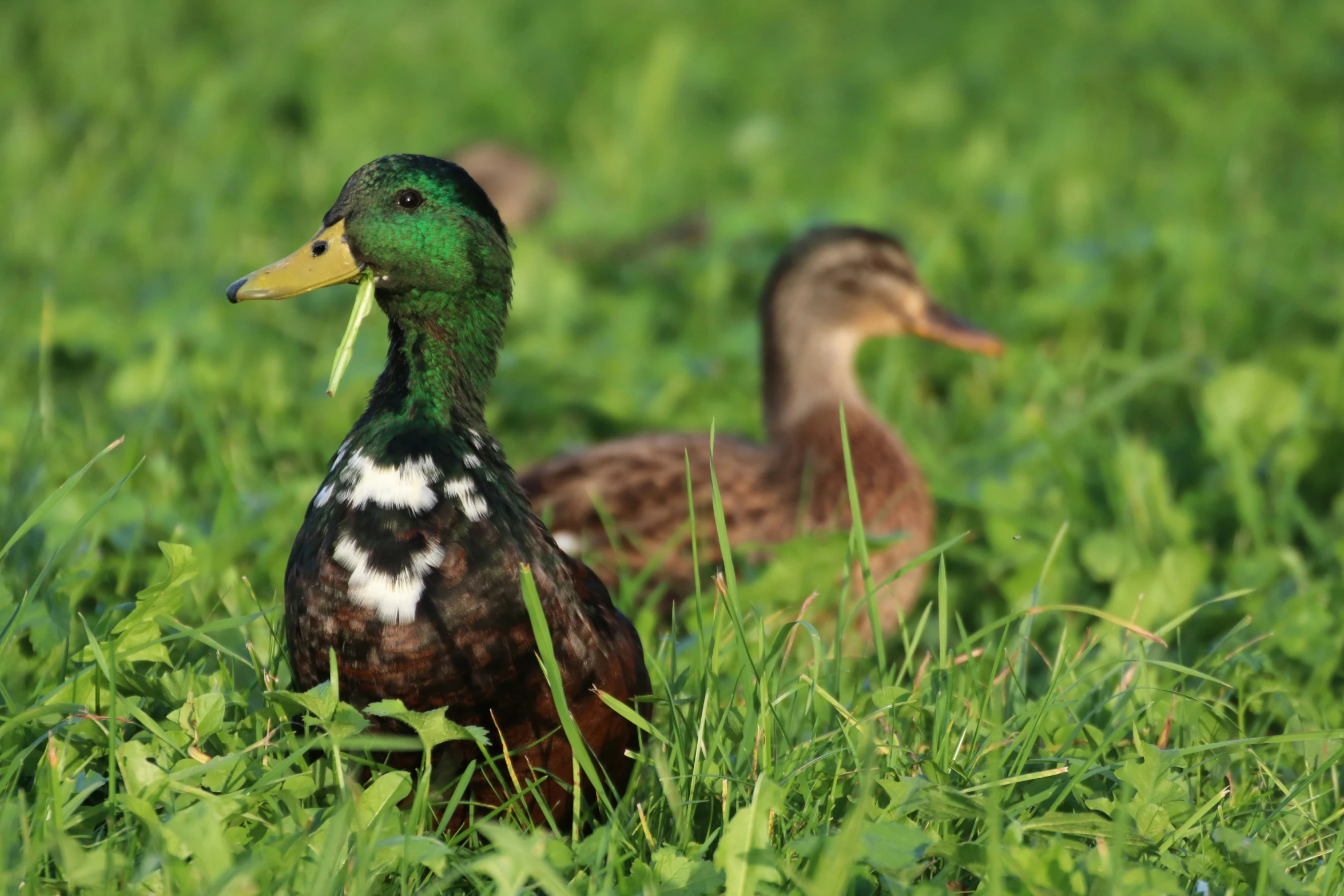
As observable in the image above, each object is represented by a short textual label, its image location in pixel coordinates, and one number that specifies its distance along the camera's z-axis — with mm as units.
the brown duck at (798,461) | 7457
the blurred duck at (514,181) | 14422
